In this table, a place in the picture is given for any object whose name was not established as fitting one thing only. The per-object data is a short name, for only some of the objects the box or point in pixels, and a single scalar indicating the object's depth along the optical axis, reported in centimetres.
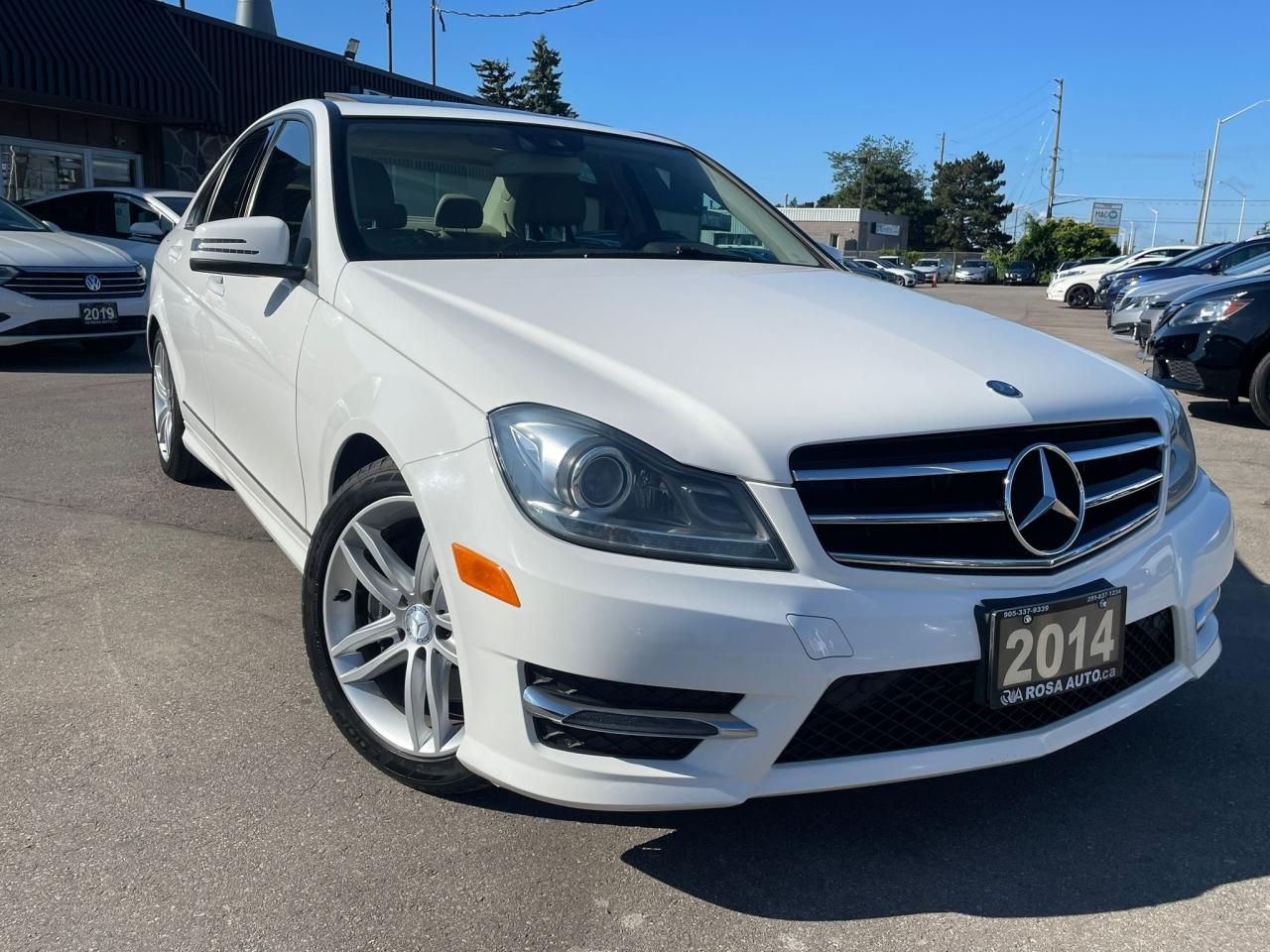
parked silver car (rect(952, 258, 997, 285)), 5800
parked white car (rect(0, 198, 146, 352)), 844
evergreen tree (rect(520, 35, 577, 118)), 6625
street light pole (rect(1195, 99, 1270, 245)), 4962
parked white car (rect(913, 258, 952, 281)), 5580
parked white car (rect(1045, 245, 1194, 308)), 2991
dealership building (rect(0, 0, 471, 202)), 1406
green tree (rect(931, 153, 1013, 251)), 9875
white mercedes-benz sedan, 192
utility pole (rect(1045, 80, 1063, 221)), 7838
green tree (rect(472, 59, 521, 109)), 6700
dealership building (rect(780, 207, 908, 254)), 7631
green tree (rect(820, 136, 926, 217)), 10025
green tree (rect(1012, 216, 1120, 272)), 6009
